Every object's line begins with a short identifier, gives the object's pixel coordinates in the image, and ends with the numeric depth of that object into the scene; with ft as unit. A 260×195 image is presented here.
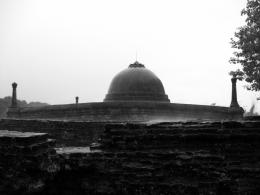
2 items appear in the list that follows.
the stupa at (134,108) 44.11
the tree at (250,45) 41.34
